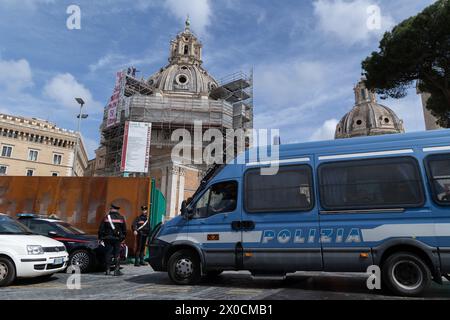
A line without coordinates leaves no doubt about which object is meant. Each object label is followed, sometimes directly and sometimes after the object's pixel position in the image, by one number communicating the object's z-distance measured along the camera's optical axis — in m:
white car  6.48
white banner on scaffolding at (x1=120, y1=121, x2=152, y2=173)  32.72
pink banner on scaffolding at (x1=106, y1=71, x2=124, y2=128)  44.00
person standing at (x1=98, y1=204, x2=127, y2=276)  8.06
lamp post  28.53
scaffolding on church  44.64
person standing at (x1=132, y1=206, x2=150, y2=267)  9.84
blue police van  5.42
